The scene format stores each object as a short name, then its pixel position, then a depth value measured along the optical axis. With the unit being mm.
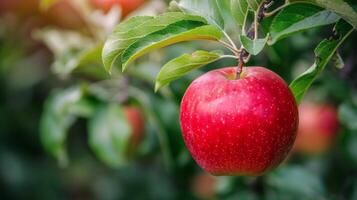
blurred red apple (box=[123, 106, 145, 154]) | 1374
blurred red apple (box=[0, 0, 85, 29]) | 1898
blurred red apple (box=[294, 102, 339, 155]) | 1681
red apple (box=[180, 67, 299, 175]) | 910
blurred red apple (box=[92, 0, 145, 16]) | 1355
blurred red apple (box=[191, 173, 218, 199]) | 2857
